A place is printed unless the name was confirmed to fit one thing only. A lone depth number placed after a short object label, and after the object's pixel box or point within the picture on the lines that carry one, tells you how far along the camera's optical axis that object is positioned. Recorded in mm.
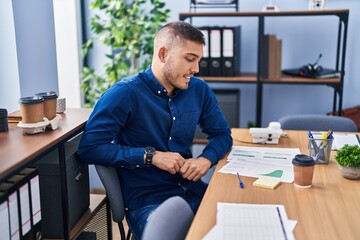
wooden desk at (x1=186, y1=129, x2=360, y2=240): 1245
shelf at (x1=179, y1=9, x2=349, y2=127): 2990
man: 1786
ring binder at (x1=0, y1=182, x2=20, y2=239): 1384
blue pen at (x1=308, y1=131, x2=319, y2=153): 1845
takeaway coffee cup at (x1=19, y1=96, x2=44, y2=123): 1572
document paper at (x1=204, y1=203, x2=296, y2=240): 1206
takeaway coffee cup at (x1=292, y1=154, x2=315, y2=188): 1553
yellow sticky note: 1566
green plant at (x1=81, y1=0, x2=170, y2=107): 3197
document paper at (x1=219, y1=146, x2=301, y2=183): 1706
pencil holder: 1824
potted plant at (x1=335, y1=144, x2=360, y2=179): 1626
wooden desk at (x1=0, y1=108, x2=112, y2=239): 1315
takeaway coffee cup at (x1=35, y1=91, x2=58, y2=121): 1704
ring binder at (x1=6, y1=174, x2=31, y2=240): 1438
